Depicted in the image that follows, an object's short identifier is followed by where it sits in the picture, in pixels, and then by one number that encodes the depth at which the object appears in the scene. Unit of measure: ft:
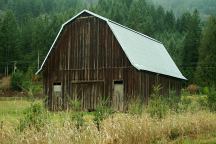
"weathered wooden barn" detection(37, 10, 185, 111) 92.38
